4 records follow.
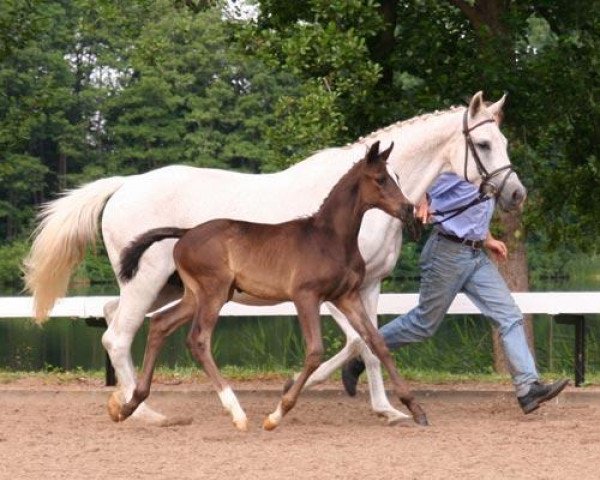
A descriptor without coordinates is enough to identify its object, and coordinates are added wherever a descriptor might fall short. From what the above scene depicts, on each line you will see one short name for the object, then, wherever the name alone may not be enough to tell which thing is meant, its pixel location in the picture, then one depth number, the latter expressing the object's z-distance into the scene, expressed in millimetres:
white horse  9562
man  9531
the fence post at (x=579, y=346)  11383
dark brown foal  8906
